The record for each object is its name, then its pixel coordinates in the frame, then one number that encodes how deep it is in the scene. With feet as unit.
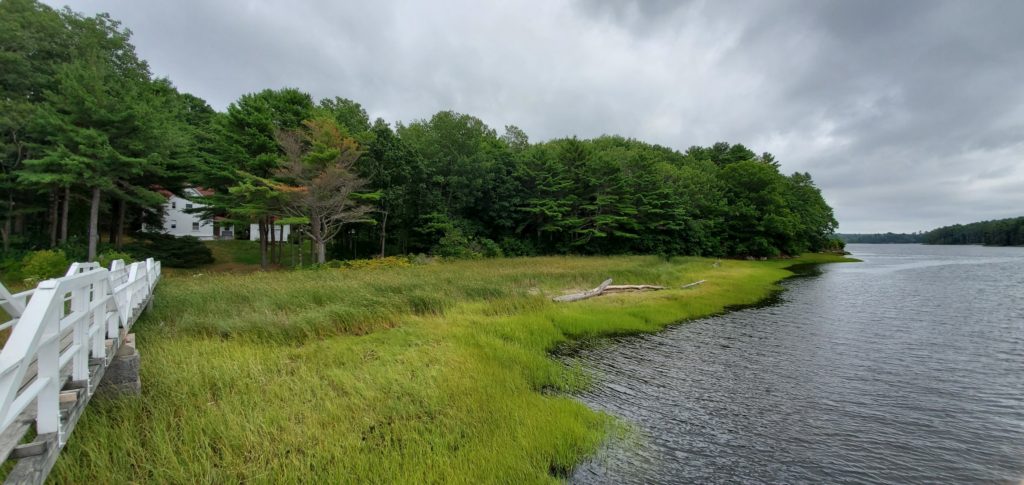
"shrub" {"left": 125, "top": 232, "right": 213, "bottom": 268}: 89.30
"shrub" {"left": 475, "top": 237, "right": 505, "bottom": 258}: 117.08
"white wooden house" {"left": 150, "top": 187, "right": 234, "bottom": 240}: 159.43
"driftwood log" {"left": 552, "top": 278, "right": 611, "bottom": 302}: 52.19
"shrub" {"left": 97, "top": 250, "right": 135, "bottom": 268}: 70.09
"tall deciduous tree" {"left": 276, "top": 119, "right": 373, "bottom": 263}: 77.77
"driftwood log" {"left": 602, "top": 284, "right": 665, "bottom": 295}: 61.58
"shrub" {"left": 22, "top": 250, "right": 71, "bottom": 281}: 66.08
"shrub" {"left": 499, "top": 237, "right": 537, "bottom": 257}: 129.01
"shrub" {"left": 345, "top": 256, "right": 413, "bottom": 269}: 80.38
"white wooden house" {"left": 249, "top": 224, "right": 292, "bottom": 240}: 183.55
